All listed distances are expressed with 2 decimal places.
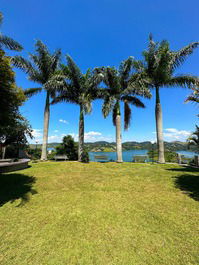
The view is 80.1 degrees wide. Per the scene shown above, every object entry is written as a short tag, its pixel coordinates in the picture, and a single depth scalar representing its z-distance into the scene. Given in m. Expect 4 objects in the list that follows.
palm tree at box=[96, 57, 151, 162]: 10.24
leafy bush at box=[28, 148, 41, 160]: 20.88
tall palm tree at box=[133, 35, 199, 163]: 9.08
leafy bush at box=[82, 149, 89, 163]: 10.64
